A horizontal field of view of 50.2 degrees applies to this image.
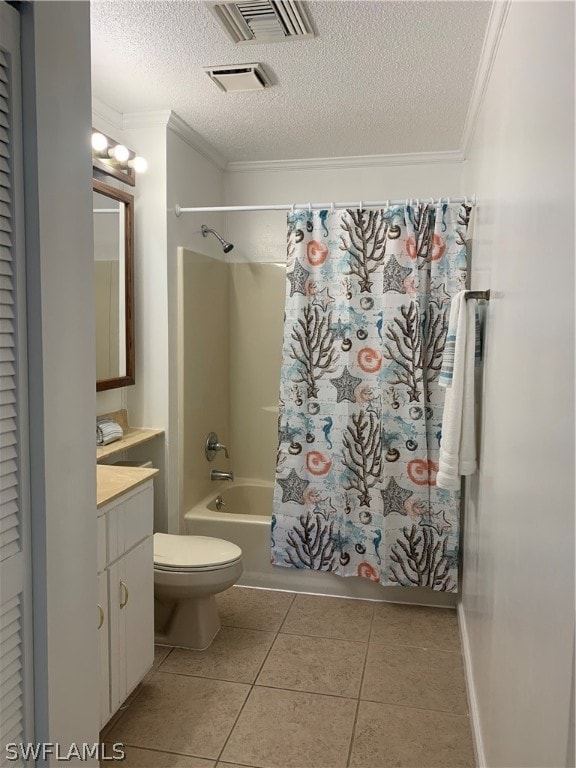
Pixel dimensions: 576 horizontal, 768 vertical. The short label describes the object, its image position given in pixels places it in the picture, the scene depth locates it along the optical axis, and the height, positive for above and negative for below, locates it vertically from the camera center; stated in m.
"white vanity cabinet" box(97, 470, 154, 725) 2.02 -0.91
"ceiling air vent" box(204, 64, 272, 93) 2.54 +1.10
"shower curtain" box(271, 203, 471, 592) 2.99 -0.27
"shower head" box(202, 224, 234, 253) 3.57 +0.59
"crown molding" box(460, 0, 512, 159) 1.95 +1.03
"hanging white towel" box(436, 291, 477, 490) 2.36 -0.25
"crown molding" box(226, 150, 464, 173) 3.68 +1.09
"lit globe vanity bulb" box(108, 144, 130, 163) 2.89 +0.86
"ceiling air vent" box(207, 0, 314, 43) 2.03 +1.09
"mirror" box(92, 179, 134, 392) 2.88 +0.24
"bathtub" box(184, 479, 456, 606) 3.25 -1.29
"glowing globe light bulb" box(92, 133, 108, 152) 2.77 +0.87
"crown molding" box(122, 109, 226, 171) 3.11 +1.10
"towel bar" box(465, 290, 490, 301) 2.21 +0.16
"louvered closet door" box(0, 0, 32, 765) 1.21 -0.19
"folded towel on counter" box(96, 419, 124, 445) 2.80 -0.45
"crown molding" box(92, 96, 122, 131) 2.93 +1.09
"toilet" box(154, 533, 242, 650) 2.62 -1.07
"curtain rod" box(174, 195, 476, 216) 2.89 +0.65
